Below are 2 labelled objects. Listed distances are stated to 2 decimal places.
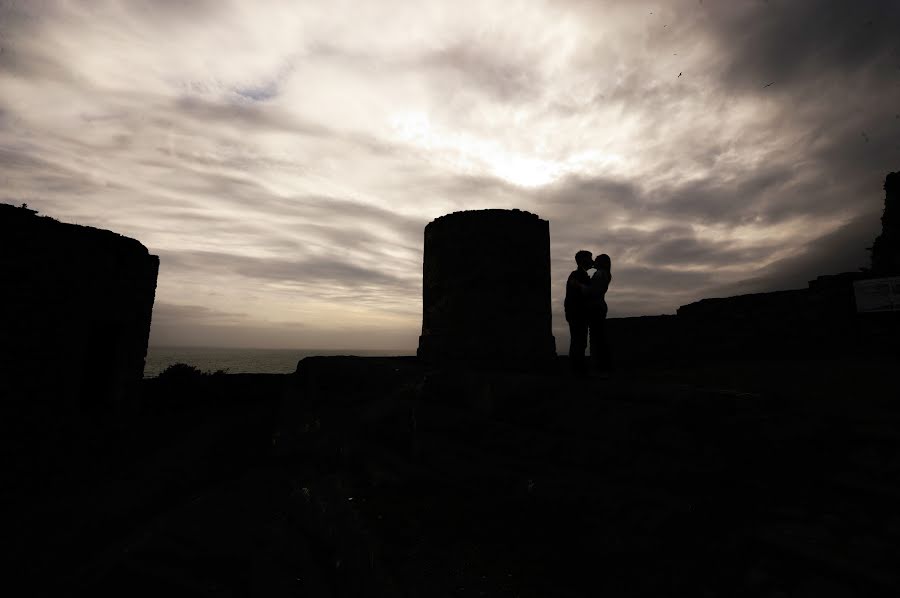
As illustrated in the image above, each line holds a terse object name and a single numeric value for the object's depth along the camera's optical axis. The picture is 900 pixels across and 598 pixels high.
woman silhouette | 4.51
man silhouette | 4.50
